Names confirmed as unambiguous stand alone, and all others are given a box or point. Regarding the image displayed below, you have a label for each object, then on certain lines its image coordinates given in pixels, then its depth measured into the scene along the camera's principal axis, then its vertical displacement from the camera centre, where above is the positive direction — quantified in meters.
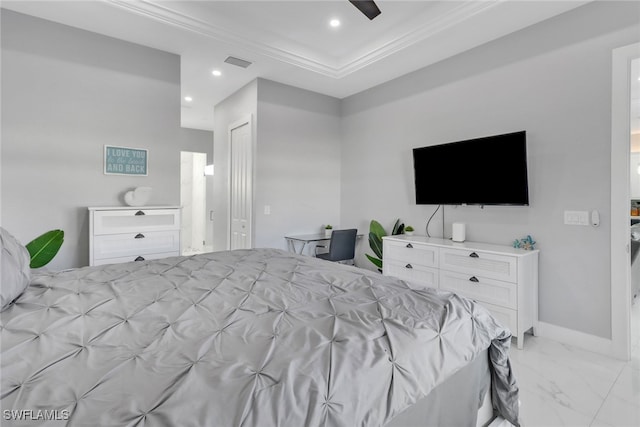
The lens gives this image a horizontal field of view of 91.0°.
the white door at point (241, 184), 4.29 +0.45
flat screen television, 2.84 +0.46
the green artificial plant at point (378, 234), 4.09 -0.24
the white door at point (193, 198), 7.19 +0.40
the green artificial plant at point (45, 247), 2.62 -0.27
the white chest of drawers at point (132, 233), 2.79 -0.17
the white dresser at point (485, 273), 2.61 -0.53
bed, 0.71 -0.39
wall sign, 3.17 +0.56
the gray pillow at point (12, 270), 1.15 -0.22
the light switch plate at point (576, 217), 2.58 +0.00
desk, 4.18 -0.32
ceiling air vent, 3.63 +1.81
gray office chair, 3.94 -0.38
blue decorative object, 2.83 -0.24
